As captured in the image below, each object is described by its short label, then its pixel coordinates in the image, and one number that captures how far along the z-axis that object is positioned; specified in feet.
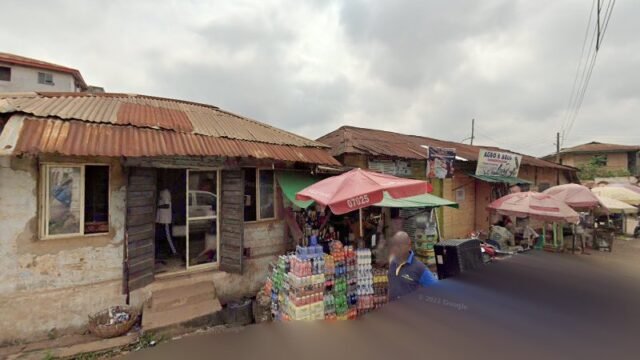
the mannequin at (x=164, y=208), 24.08
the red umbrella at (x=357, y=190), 16.24
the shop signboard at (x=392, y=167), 31.32
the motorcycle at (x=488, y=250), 29.66
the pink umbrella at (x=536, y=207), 28.63
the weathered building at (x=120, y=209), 16.63
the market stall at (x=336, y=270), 17.00
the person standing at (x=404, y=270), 12.43
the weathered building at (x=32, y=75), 77.30
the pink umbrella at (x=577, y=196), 34.81
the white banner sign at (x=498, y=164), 41.98
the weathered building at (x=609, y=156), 108.88
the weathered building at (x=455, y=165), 31.22
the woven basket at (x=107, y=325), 17.12
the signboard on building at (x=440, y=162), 35.24
